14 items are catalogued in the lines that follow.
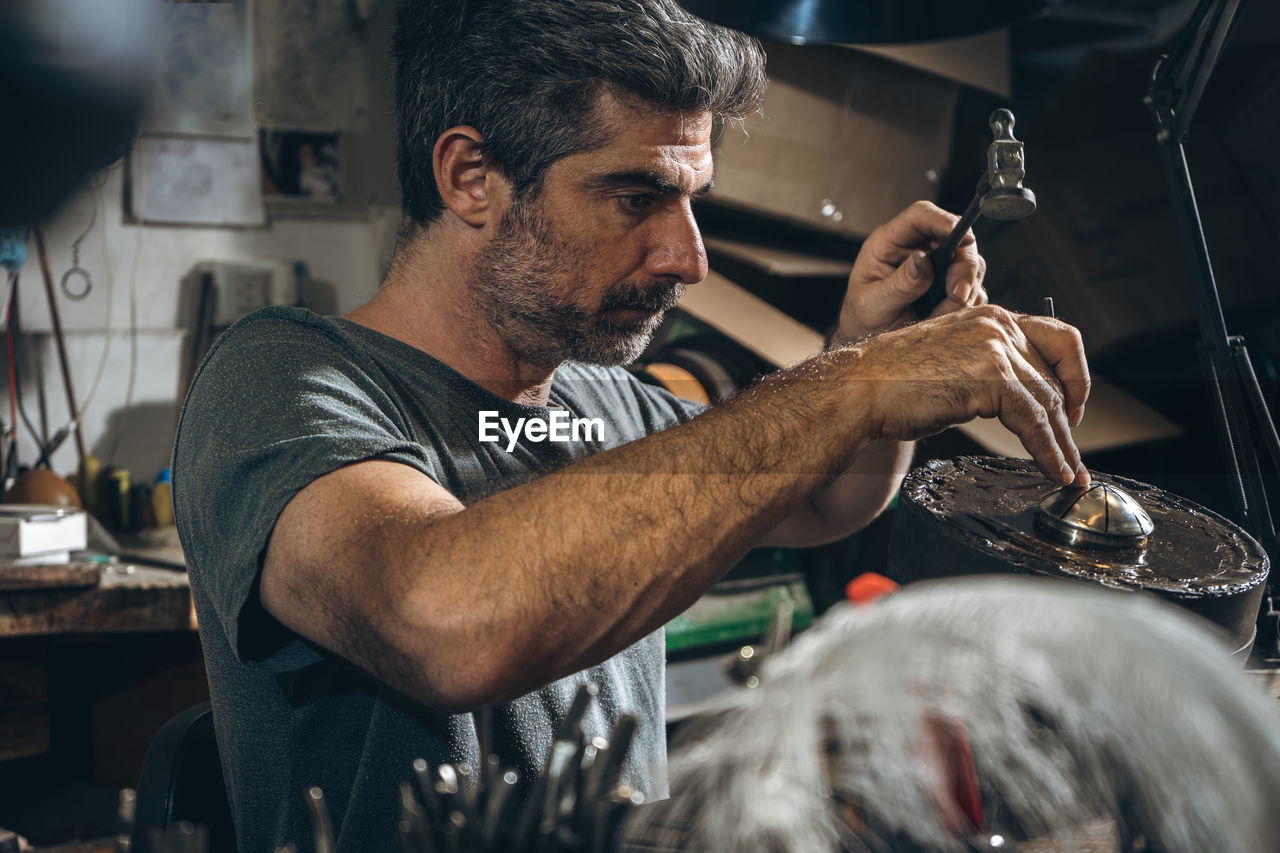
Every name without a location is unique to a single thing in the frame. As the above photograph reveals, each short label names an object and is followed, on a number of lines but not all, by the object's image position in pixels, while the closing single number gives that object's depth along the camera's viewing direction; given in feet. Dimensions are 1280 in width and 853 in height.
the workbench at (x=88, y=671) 5.94
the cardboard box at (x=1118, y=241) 6.82
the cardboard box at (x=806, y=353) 5.42
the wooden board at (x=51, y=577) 5.84
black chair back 3.00
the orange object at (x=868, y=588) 3.49
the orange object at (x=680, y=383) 6.04
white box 6.01
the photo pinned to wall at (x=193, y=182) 7.72
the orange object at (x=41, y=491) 6.72
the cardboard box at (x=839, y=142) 7.18
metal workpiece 2.41
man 2.39
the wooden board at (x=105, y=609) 5.91
